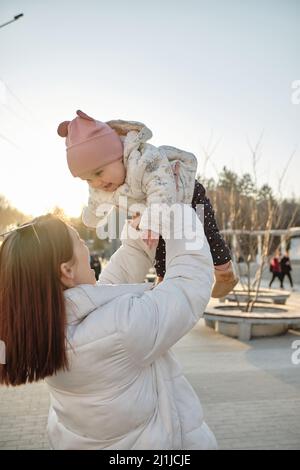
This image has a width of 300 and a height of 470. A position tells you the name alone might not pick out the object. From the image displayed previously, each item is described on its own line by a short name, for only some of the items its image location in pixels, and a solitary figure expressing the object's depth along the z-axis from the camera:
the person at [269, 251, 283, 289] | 17.83
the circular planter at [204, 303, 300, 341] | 7.94
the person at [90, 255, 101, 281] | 16.57
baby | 1.86
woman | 1.30
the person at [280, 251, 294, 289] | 18.04
